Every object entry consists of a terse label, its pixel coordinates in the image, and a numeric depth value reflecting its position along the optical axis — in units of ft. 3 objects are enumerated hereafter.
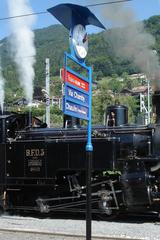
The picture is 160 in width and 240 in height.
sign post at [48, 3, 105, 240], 17.08
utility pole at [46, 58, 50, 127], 73.68
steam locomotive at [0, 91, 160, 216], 31.50
